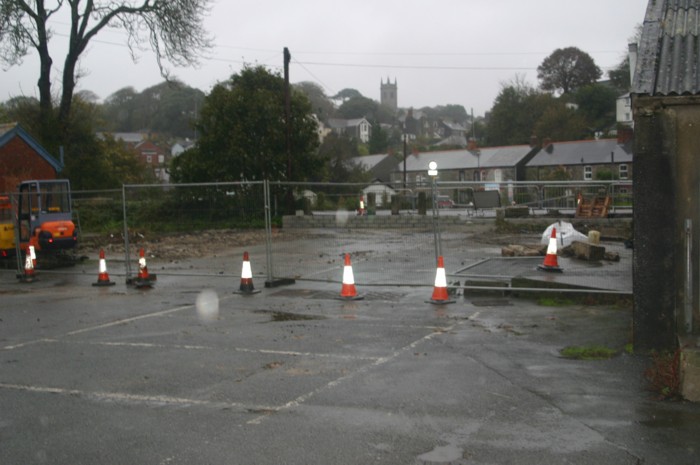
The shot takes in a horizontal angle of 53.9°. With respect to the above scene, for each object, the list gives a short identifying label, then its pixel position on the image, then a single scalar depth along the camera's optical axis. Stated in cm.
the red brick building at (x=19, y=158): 3284
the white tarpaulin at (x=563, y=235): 1600
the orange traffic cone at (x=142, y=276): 1591
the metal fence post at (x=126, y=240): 1602
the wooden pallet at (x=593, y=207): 2133
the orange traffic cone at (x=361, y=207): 1528
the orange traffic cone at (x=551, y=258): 1384
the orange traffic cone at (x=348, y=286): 1327
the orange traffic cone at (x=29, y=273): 1825
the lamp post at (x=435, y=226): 1305
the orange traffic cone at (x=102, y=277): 1651
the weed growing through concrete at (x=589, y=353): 823
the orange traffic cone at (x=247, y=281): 1436
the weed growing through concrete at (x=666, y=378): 662
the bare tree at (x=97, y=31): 3938
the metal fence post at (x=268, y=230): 1435
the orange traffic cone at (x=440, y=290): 1245
